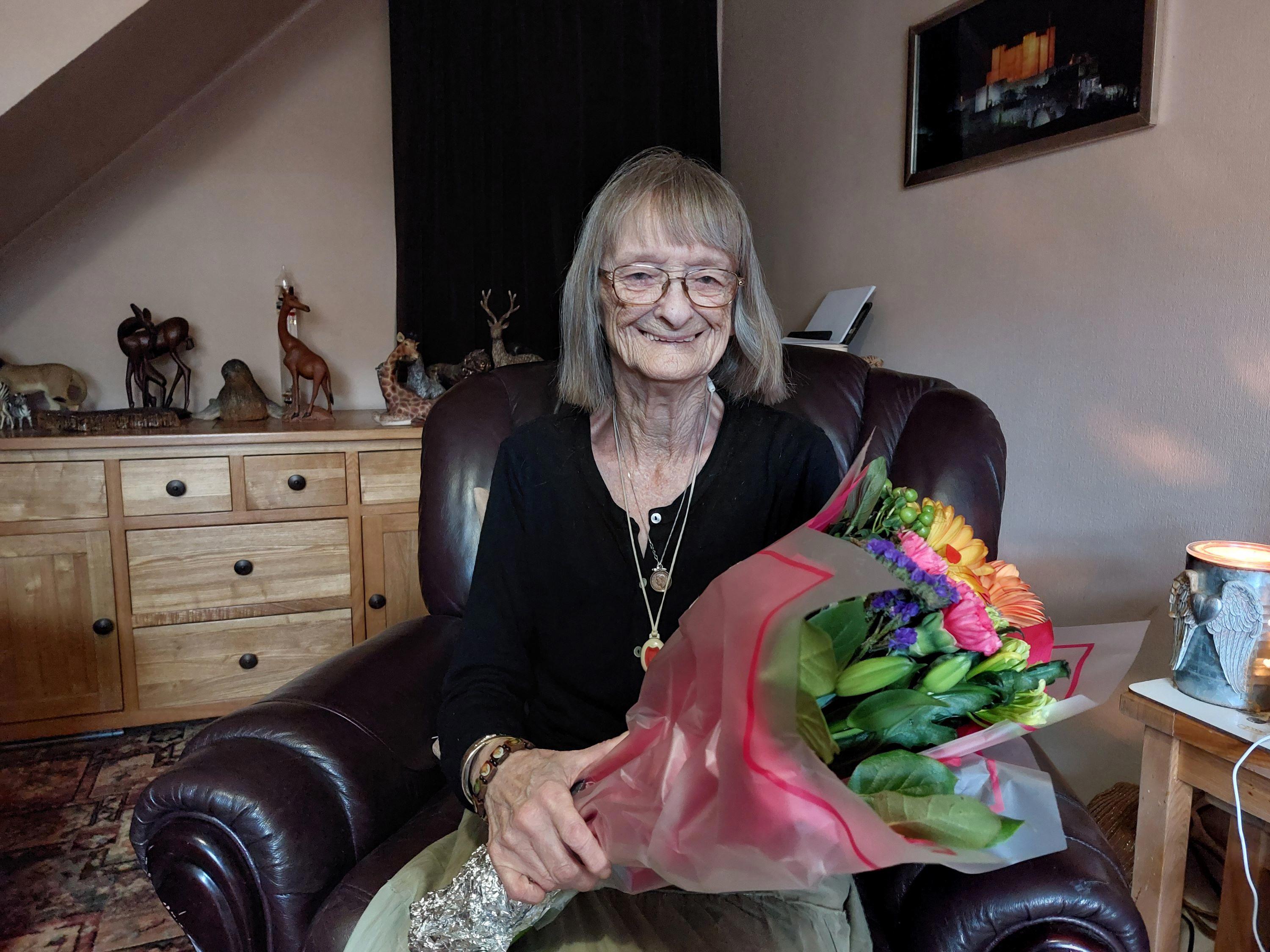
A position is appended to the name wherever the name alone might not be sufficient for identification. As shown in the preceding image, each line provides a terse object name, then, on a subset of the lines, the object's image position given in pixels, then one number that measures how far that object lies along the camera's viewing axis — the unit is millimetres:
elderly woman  1051
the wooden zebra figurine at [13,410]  2211
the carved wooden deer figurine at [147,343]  2410
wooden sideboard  2109
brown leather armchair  771
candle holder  1013
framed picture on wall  1492
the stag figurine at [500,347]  2678
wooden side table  1056
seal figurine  2402
